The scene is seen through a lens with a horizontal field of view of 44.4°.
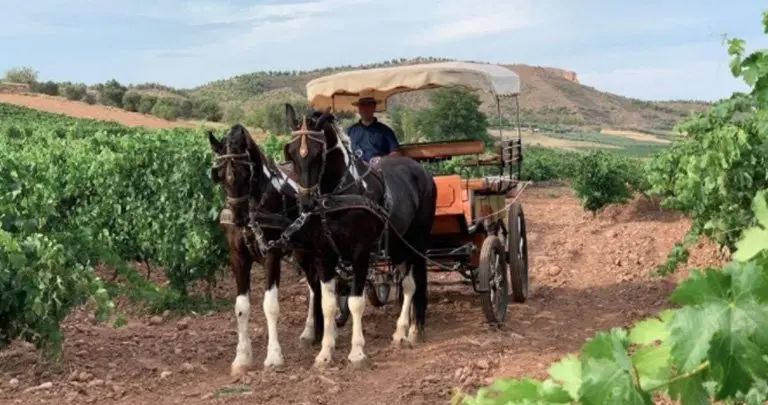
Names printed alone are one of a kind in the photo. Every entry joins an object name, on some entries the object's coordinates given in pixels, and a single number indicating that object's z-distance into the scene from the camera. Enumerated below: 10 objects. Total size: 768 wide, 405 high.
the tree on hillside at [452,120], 28.45
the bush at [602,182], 20.61
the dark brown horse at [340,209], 6.93
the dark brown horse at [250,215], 6.89
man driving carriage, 9.14
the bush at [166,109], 65.21
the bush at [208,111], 66.38
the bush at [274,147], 13.26
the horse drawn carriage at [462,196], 8.77
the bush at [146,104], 70.81
